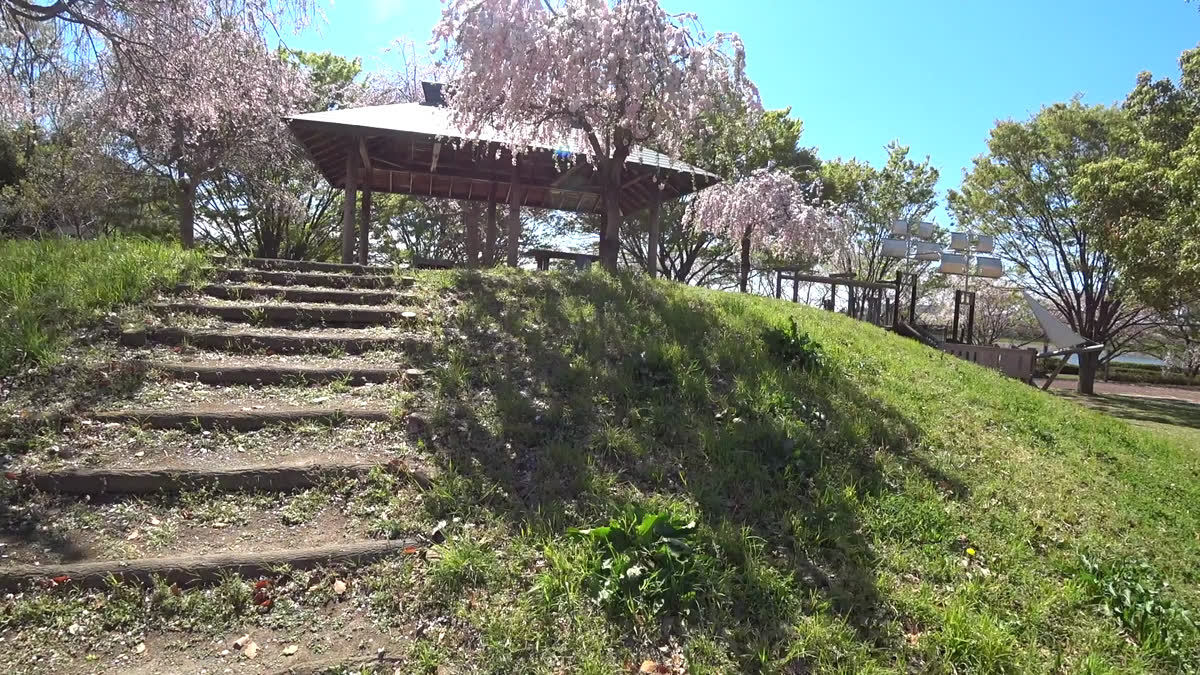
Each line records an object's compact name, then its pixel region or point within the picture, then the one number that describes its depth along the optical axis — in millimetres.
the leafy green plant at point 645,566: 2656
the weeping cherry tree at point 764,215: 17438
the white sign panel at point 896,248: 18547
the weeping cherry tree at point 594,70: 8070
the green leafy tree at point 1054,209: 19250
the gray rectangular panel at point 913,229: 20130
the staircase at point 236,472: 2705
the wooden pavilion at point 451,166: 10000
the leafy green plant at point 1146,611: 2812
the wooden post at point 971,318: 16141
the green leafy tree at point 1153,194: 11102
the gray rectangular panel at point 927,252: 17094
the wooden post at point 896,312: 14661
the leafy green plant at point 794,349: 5355
